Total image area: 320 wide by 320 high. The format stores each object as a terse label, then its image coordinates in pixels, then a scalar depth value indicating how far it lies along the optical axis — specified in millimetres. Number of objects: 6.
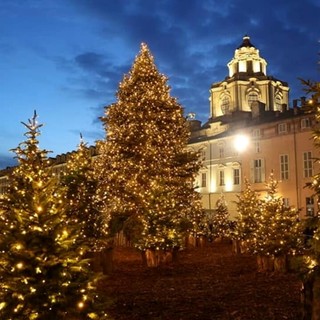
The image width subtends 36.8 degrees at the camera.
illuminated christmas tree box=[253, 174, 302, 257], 16047
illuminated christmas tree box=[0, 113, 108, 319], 7734
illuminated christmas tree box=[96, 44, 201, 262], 26969
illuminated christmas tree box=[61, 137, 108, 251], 17506
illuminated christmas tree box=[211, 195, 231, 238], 32594
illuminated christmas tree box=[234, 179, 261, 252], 21359
